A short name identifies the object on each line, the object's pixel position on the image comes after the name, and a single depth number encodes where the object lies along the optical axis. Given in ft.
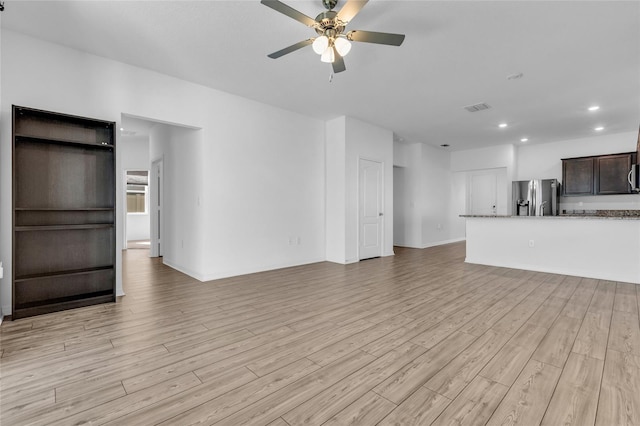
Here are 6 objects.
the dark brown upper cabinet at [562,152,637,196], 21.30
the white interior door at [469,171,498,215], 28.30
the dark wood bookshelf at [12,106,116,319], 9.96
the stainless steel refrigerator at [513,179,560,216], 23.86
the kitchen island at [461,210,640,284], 14.44
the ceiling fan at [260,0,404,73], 7.70
